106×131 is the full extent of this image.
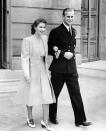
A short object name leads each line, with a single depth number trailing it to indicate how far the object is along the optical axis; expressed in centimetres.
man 664
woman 650
